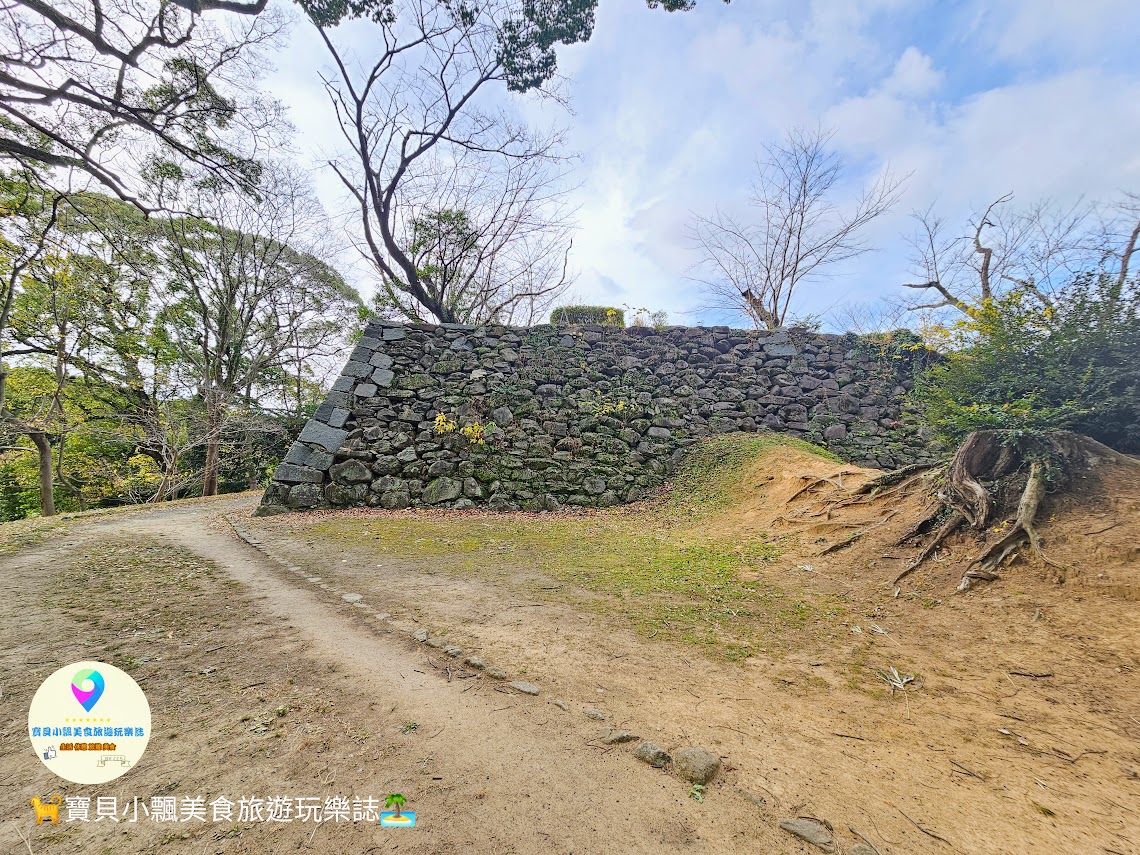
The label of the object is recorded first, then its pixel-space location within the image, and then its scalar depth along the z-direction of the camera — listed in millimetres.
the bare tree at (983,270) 9509
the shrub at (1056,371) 3543
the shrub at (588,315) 10977
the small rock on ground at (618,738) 1689
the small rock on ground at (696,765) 1496
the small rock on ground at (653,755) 1578
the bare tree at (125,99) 4645
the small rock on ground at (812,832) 1246
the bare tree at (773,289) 12852
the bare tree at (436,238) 10102
